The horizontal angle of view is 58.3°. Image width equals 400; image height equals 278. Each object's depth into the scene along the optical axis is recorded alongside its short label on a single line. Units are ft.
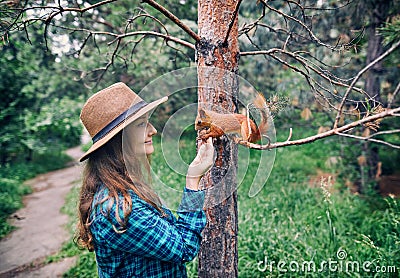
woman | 3.99
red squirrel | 4.00
